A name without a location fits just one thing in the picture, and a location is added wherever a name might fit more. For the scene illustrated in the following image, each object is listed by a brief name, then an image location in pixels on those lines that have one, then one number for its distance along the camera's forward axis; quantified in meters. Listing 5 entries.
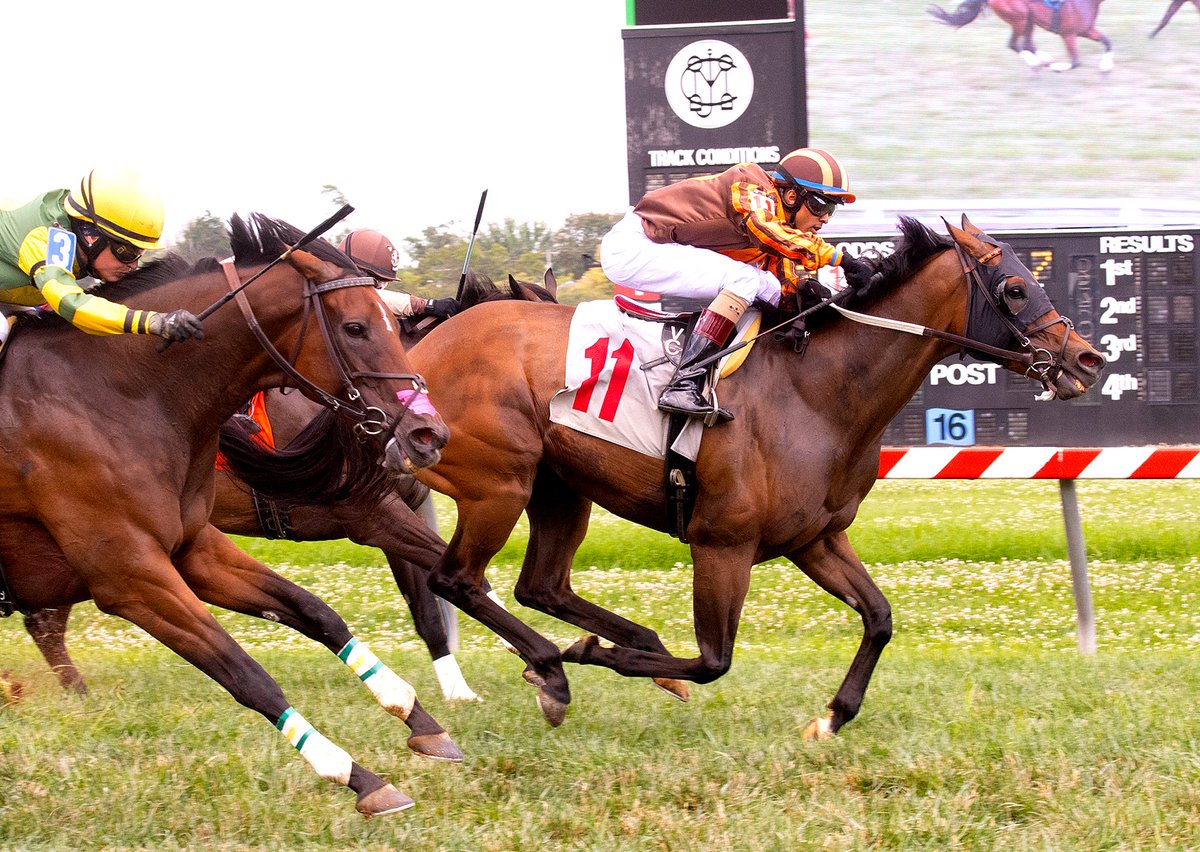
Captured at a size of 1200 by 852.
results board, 16.73
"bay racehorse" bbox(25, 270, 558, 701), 11.01
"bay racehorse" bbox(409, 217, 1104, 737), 9.55
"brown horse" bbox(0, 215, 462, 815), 7.67
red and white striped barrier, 12.52
